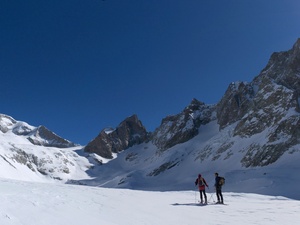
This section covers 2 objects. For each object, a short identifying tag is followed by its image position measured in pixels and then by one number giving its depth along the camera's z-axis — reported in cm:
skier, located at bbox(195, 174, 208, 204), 1711
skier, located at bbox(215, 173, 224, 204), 1680
